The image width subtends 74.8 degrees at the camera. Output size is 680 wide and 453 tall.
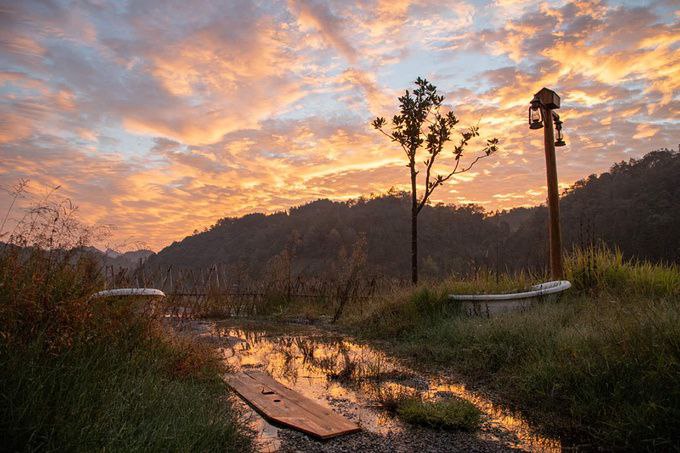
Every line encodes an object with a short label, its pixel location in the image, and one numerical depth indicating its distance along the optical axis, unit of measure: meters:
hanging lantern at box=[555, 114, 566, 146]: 9.74
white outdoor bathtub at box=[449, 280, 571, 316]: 7.45
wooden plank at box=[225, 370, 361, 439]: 3.65
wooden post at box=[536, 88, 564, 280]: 9.02
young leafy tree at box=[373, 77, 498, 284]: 11.45
